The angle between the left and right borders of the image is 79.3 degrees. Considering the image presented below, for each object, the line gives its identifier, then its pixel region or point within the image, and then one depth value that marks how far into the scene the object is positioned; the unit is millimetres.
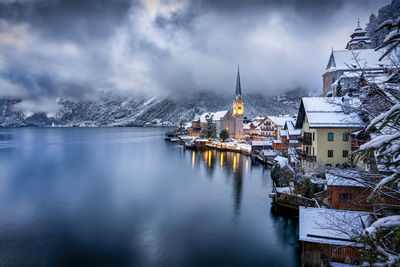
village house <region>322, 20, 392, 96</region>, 53003
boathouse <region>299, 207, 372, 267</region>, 13773
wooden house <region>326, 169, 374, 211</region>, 18859
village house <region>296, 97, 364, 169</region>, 28516
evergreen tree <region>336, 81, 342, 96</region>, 33459
